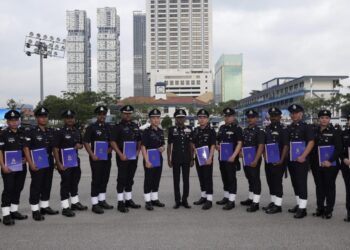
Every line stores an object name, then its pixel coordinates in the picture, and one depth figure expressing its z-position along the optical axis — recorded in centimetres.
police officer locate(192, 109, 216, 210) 744
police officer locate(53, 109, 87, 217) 680
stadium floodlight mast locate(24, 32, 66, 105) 2703
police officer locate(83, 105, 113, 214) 718
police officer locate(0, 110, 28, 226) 622
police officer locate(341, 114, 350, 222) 626
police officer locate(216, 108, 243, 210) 736
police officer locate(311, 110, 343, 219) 637
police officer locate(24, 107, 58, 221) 647
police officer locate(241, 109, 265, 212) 712
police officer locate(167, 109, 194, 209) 741
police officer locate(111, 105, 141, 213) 722
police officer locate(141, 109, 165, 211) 738
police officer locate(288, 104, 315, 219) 656
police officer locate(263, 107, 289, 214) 693
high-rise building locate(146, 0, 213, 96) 15550
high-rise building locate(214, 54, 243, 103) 15925
